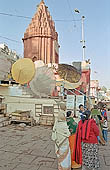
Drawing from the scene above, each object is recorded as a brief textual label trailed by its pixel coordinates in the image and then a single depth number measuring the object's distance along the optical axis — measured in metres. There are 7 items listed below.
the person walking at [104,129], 6.29
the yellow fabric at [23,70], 9.05
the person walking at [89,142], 3.31
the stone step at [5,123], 8.53
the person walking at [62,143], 3.56
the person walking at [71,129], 3.99
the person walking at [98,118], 5.98
